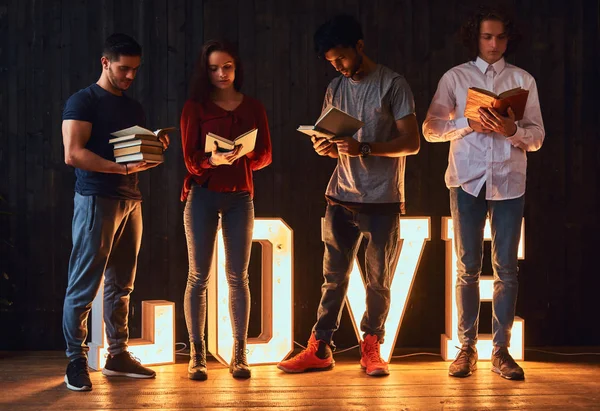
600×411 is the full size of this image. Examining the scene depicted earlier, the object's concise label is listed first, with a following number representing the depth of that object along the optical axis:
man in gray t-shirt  3.35
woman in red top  3.35
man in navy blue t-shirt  3.21
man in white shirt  3.42
